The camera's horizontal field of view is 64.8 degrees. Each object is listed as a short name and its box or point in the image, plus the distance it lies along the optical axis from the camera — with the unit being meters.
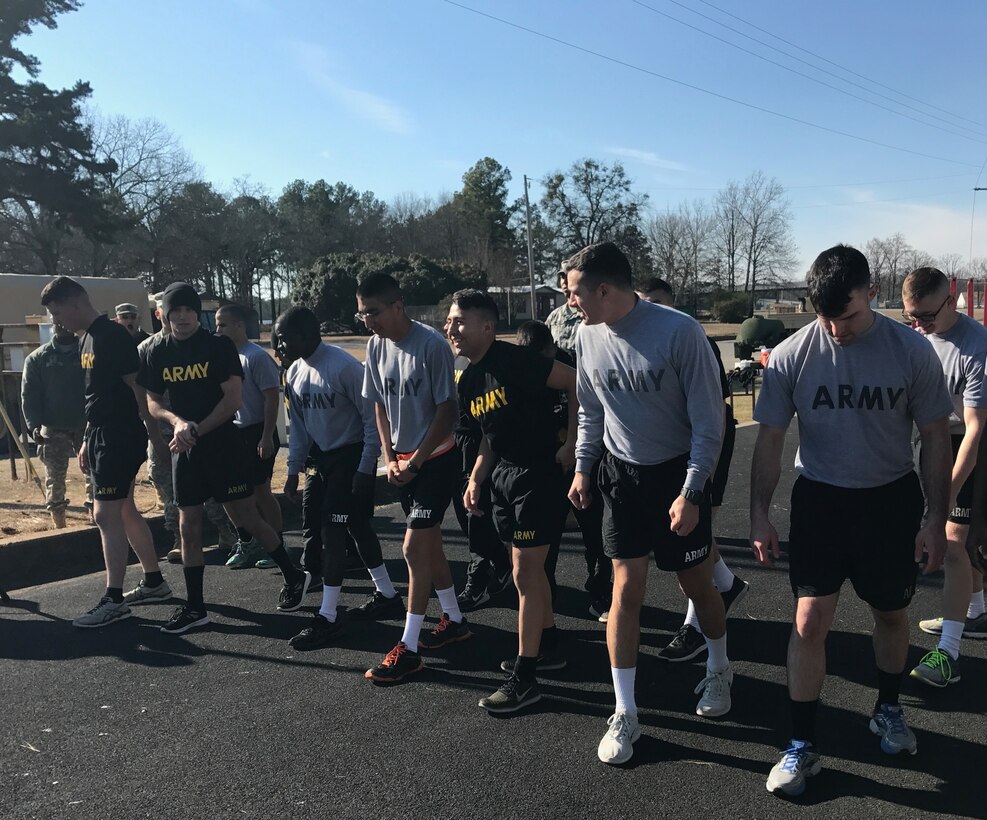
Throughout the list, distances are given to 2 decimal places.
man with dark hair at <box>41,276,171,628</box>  4.98
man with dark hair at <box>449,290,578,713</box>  3.65
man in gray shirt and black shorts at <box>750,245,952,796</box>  2.80
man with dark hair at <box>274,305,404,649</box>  4.54
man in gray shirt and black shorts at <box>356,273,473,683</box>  4.10
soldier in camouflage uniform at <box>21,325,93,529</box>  6.84
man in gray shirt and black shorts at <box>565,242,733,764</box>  3.12
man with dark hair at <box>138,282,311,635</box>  4.85
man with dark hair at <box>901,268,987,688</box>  3.57
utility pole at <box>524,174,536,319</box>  43.88
